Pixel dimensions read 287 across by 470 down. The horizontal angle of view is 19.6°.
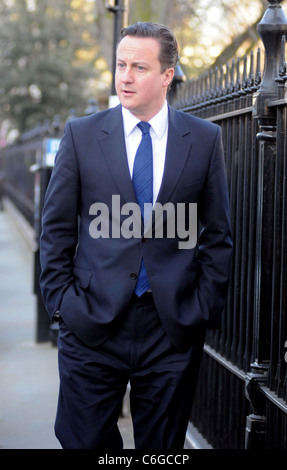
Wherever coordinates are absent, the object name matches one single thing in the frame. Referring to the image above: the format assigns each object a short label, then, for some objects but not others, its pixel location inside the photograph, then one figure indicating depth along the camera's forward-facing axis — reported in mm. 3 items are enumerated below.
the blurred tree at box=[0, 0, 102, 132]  28281
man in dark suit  3189
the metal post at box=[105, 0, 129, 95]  6582
